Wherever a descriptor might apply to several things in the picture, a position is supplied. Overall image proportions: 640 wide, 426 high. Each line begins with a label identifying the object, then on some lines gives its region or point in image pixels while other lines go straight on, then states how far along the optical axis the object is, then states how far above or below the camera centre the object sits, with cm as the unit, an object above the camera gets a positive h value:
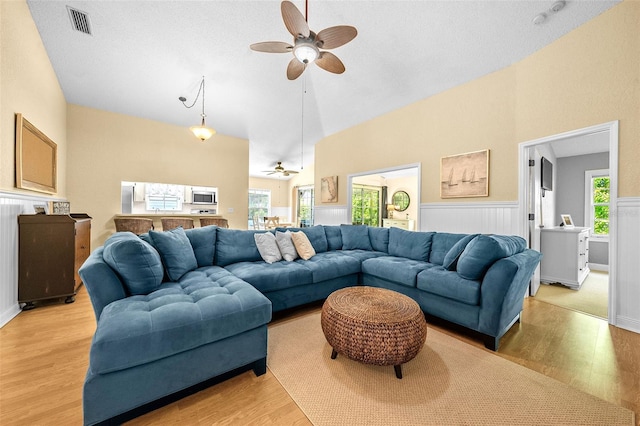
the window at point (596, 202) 504 +26
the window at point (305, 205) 1034 +29
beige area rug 133 -112
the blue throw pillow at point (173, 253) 222 -41
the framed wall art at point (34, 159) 267 +65
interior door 341 +12
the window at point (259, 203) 1061 +37
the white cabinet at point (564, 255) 367 -65
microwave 608 +34
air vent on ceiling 305 +248
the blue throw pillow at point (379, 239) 379 -42
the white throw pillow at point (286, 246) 304 -45
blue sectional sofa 125 -63
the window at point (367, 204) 775 +27
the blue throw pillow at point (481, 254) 210 -36
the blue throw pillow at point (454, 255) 253 -45
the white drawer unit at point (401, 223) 778 -34
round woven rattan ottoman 155 -79
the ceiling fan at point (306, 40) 215 +171
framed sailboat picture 370 +62
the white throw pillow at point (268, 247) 294 -44
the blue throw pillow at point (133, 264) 169 -39
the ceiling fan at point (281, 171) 711 +123
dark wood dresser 265 -56
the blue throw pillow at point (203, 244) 269 -38
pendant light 424 +141
